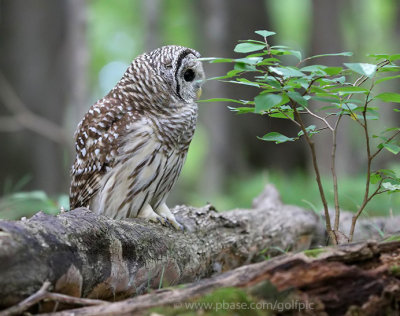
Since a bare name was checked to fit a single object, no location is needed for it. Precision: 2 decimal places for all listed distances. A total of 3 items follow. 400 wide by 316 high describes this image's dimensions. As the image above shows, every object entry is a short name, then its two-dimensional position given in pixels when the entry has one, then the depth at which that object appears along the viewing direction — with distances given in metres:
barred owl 7.29
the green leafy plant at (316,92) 4.34
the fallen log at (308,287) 3.71
